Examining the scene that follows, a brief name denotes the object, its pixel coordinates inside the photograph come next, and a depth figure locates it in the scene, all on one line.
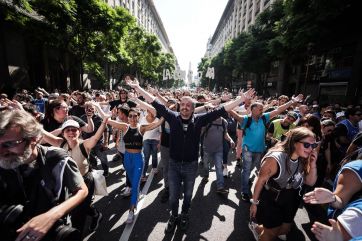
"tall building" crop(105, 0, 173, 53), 42.41
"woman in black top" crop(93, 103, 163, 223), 4.05
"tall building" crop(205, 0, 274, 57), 41.34
